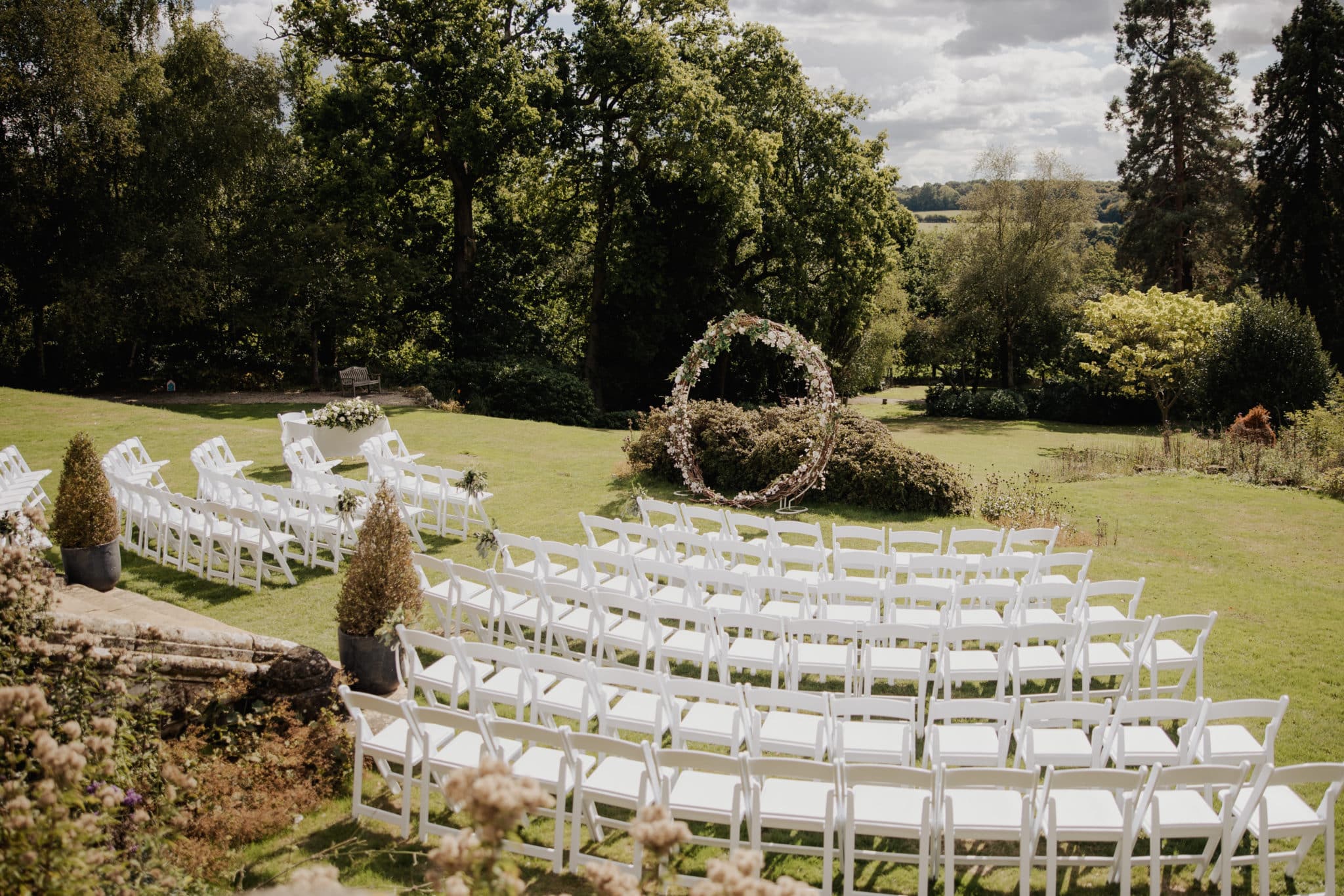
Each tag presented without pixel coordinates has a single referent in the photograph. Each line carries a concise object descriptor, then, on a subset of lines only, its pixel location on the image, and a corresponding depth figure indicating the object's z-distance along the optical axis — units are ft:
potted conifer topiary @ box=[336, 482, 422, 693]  22.38
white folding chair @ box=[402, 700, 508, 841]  16.21
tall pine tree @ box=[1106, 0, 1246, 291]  117.19
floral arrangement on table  49.24
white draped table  49.88
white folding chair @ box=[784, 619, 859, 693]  21.44
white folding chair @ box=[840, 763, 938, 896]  14.69
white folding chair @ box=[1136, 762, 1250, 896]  14.60
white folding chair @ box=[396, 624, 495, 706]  19.92
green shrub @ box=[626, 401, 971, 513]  46.14
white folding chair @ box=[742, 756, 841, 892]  14.82
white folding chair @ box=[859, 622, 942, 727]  20.34
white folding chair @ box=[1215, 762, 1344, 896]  14.74
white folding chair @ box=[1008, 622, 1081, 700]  20.72
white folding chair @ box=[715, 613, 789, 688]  21.95
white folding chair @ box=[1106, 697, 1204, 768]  16.97
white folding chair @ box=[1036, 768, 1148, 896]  14.62
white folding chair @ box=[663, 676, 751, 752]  17.28
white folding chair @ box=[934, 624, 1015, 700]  20.42
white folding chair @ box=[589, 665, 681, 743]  18.06
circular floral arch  45.68
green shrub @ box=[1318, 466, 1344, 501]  51.00
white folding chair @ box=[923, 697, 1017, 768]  17.15
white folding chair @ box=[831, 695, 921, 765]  17.15
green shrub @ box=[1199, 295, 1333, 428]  76.54
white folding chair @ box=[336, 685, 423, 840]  16.76
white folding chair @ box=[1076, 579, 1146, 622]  23.80
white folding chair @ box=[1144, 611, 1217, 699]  21.08
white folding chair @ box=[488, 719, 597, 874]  15.56
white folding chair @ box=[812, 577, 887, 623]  25.55
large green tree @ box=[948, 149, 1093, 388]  118.07
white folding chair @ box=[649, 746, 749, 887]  14.88
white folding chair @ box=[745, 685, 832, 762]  17.33
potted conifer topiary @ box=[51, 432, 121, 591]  27.68
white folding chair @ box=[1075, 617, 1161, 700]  21.27
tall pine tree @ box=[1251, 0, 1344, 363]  105.50
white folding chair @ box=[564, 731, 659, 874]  15.30
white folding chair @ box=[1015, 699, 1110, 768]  16.89
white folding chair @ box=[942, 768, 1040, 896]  14.58
